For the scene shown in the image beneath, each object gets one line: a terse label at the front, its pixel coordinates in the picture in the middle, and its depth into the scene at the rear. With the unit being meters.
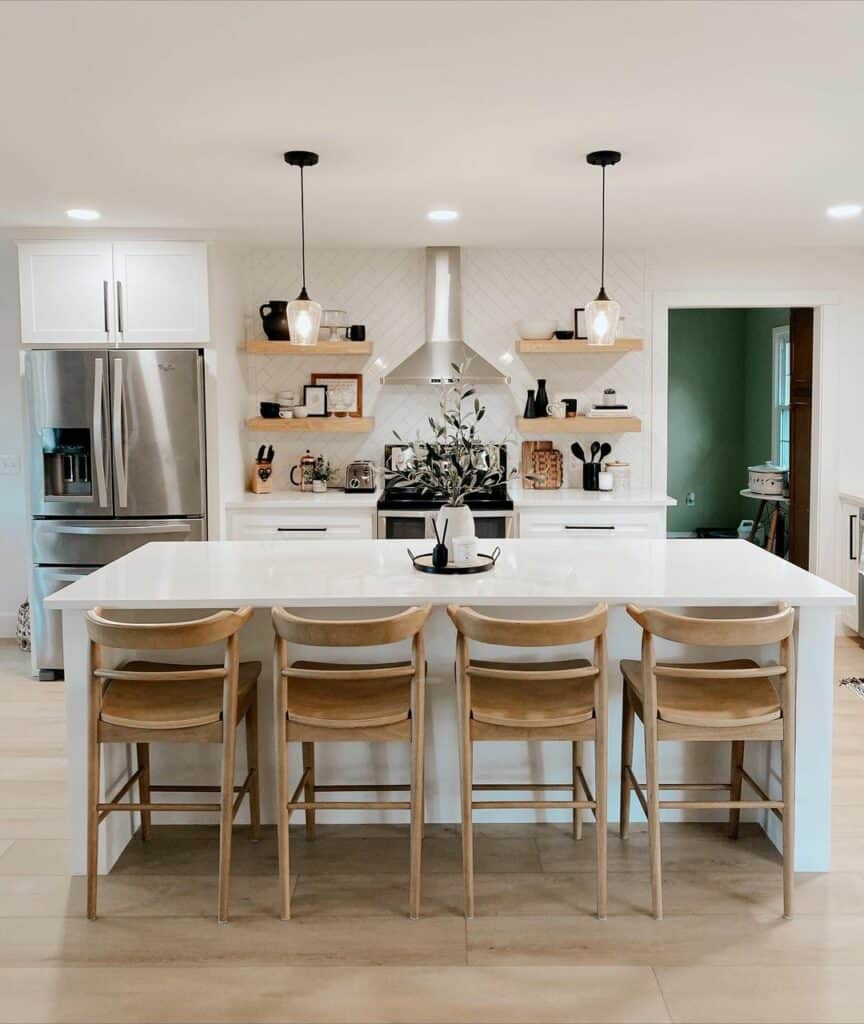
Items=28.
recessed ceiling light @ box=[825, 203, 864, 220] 4.73
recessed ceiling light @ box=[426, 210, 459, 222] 4.82
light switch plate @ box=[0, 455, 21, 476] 6.04
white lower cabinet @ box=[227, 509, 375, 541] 5.61
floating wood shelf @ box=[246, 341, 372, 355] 5.77
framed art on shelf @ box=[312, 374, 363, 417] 6.13
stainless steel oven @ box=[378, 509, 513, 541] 5.59
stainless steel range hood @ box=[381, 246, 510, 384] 5.92
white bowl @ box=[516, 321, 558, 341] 5.93
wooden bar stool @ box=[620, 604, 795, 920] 2.81
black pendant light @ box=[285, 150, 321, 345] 3.95
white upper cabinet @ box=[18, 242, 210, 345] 5.30
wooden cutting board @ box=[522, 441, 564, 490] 6.14
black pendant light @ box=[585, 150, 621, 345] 3.95
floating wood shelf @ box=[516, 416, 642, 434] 5.84
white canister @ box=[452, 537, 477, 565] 3.46
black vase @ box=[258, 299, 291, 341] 5.85
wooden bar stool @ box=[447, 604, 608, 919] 2.80
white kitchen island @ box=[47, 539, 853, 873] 3.06
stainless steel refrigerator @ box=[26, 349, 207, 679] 5.26
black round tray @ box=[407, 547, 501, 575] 3.42
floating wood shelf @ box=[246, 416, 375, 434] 5.89
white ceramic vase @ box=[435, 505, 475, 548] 3.49
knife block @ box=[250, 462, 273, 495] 5.98
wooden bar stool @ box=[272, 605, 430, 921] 2.82
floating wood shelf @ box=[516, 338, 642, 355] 5.78
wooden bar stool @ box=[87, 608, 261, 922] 2.82
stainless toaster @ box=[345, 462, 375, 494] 6.03
